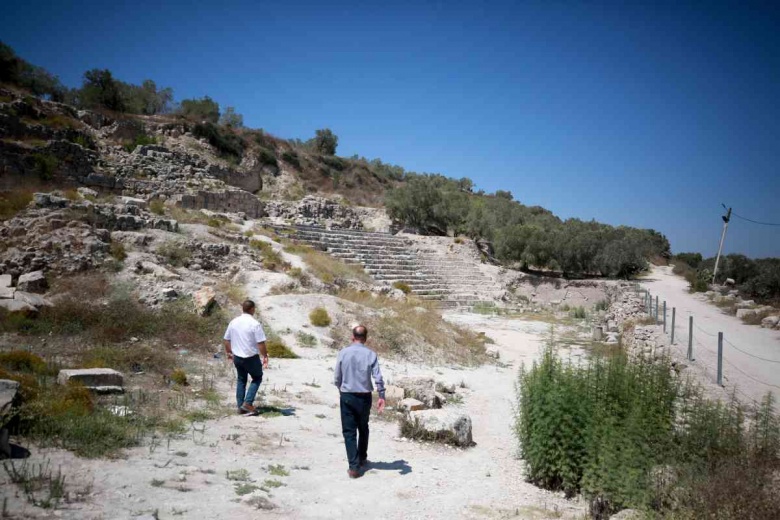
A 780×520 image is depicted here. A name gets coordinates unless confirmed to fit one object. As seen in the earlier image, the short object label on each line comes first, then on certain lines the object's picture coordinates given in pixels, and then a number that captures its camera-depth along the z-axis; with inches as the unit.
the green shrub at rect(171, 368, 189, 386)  296.5
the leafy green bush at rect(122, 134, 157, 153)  1108.5
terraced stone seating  954.1
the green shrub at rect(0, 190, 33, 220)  511.2
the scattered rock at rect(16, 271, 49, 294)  411.5
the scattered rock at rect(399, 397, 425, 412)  302.4
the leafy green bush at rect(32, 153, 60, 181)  784.3
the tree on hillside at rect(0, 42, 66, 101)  1104.8
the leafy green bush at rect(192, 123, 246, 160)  1424.7
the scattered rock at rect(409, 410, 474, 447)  261.3
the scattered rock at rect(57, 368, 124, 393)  245.9
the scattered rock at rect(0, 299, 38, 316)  350.3
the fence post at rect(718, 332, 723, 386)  316.8
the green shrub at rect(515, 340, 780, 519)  168.2
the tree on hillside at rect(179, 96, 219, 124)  1681.8
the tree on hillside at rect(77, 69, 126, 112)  1295.5
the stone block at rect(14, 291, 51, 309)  368.3
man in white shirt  258.5
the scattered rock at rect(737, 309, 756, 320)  623.5
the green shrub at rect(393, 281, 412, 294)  859.8
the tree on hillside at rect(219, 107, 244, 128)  1820.9
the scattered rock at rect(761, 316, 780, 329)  553.5
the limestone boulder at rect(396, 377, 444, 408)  323.9
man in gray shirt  200.8
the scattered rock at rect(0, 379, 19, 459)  163.6
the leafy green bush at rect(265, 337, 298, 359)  419.5
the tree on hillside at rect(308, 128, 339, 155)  2213.3
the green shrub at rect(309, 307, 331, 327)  500.1
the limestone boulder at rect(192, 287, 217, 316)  442.9
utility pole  1193.2
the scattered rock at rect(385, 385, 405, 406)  323.0
